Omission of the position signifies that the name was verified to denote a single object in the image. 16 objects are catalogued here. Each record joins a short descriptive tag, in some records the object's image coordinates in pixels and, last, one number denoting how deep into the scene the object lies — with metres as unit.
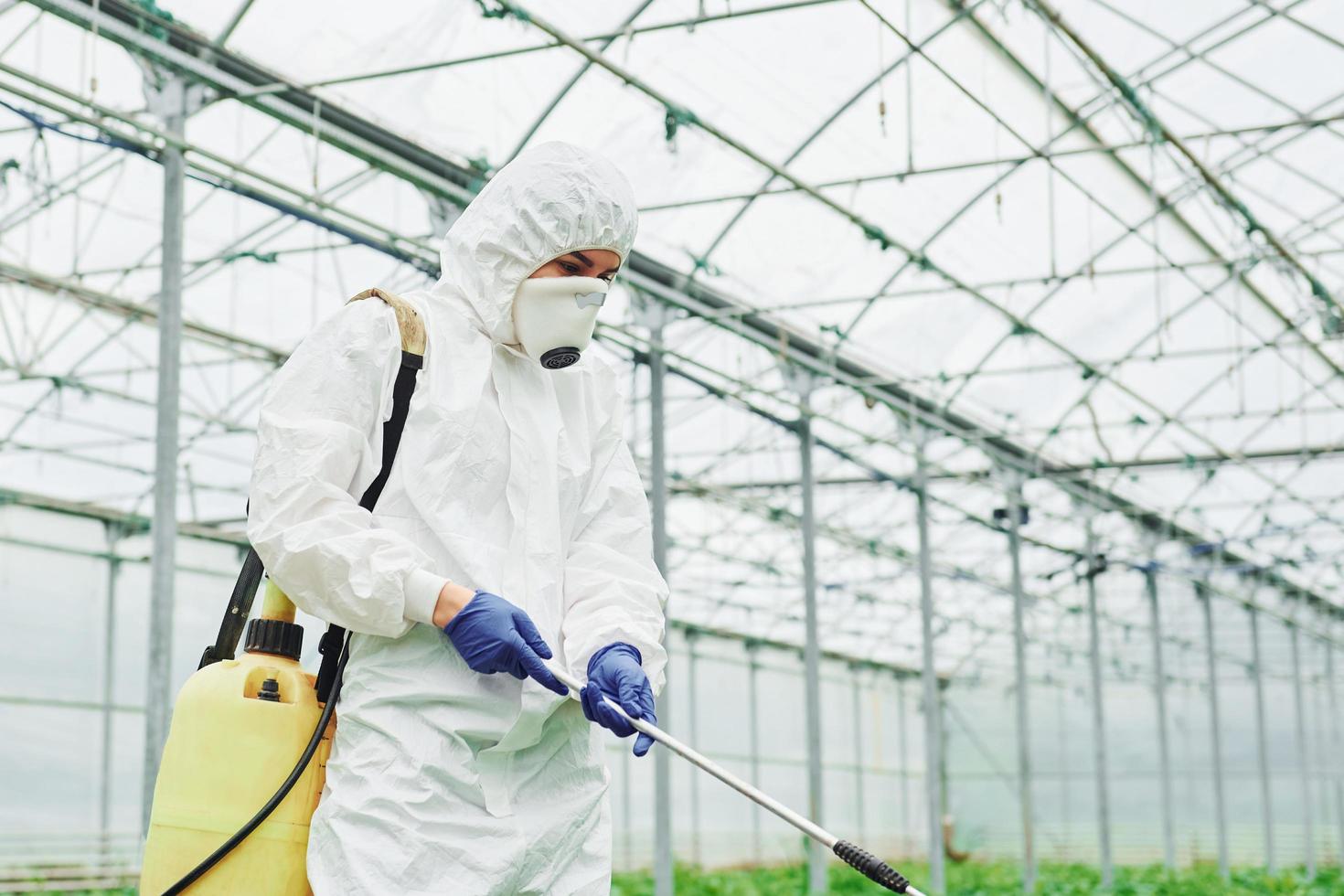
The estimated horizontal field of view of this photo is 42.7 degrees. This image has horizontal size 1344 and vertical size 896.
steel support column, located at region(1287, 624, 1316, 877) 23.55
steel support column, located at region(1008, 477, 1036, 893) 16.12
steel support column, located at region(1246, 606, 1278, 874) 22.91
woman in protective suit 2.20
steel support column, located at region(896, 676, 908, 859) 28.98
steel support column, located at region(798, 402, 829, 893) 12.77
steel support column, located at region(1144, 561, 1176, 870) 20.11
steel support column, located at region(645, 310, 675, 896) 11.14
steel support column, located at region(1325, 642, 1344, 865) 24.83
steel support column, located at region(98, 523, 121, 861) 15.55
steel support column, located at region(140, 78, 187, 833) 7.11
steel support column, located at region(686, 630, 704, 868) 22.22
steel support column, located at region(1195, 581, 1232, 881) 21.45
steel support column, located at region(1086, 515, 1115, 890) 17.53
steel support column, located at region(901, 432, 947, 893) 14.66
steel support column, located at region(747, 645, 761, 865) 23.75
